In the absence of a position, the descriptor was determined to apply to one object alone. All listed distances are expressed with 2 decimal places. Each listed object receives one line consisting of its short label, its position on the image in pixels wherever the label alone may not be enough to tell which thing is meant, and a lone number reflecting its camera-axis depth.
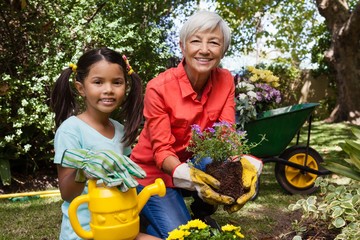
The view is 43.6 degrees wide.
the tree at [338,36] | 9.77
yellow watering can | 1.50
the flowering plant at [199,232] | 1.57
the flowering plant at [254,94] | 3.74
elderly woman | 2.29
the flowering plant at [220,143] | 2.06
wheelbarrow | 3.90
